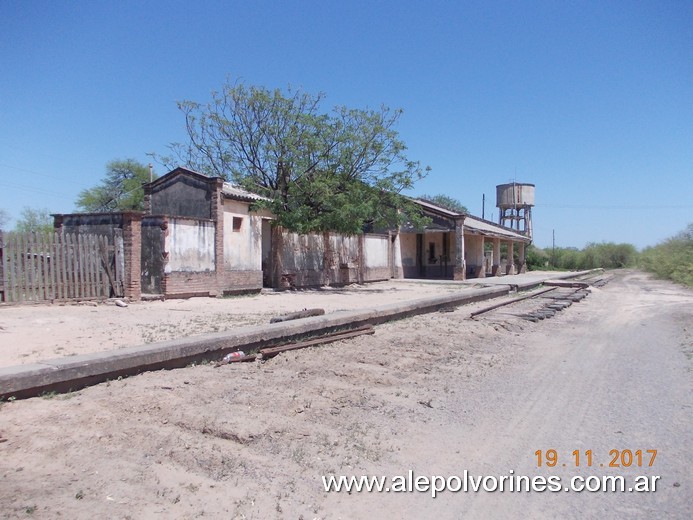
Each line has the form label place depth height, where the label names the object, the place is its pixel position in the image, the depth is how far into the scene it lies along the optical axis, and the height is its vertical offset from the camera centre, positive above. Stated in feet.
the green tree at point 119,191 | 118.01 +19.44
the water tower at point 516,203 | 156.04 +17.80
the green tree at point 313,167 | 61.93 +12.51
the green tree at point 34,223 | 108.50 +11.31
